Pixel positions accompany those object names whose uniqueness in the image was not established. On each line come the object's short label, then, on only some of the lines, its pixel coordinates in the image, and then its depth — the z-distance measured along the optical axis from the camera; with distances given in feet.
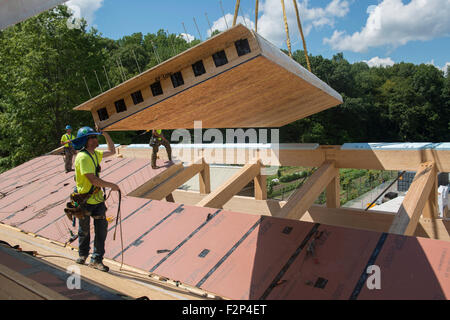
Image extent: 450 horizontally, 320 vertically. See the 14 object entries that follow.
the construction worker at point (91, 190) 11.45
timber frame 16.11
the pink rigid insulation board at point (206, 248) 12.28
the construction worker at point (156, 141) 23.66
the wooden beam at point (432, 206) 20.12
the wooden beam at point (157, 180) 20.94
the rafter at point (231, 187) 18.07
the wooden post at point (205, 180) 30.05
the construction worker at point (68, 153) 28.73
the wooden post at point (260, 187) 27.99
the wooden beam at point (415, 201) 13.00
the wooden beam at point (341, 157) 19.17
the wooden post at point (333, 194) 23.76
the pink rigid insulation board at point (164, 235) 13.78
